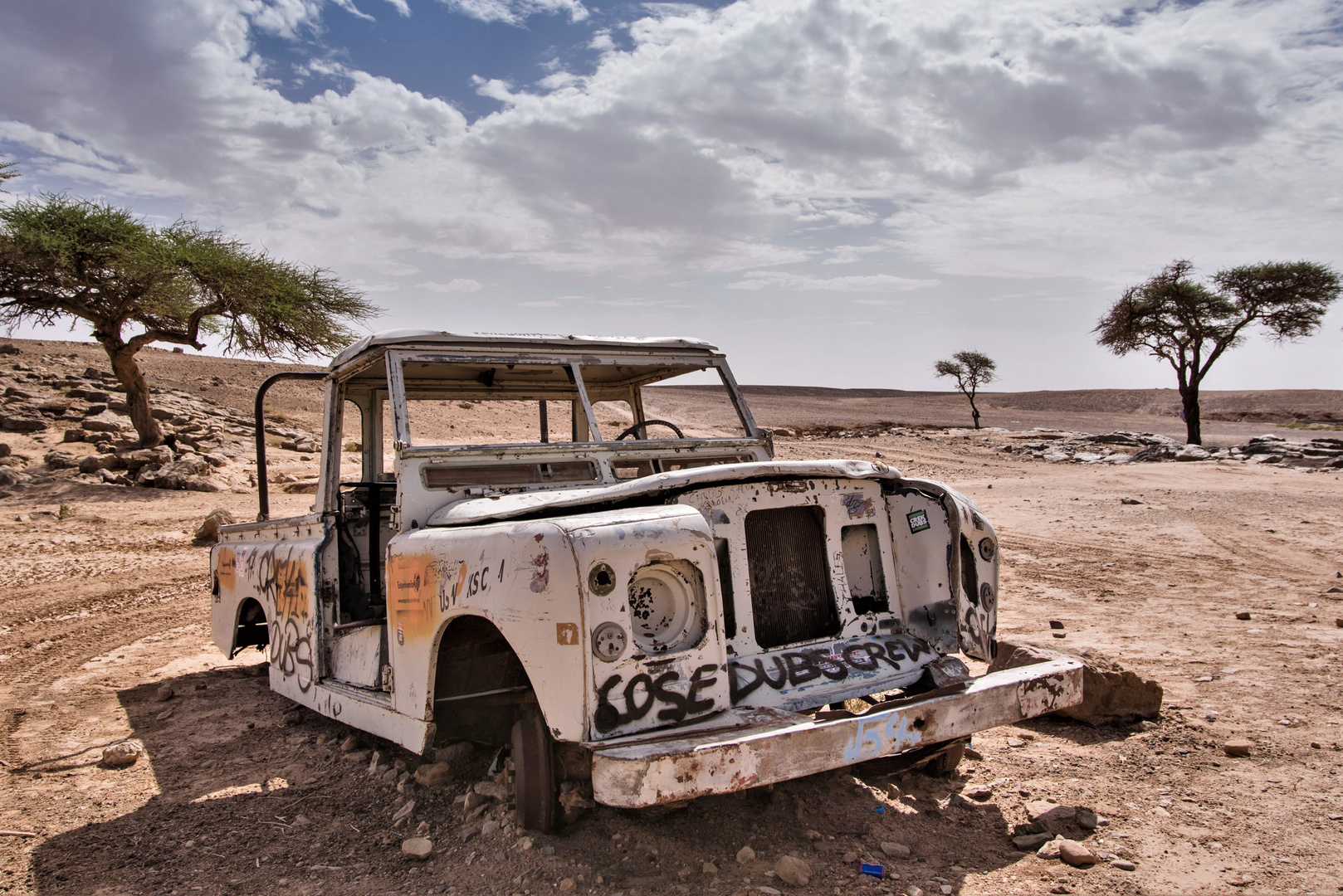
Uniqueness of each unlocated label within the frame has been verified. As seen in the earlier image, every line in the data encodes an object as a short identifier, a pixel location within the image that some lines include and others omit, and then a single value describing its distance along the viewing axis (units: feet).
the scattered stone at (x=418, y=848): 10.31
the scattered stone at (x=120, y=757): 13.65
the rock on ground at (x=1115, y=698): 14.17
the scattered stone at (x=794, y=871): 9.34
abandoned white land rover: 8.74
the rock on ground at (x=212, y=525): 35.88
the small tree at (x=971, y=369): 137.69
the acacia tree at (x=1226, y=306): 87.45
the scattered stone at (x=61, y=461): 51.65
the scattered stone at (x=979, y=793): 11.76
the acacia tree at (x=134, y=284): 56.34
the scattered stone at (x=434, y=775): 12.25
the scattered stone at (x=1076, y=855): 9.75
